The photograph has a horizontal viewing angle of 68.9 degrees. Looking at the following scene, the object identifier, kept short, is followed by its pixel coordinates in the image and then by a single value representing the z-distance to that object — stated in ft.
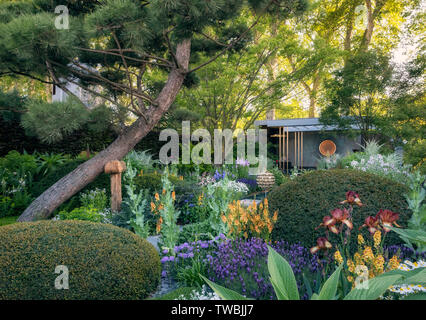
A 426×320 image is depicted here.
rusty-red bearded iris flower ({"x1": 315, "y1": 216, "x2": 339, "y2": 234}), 5.10
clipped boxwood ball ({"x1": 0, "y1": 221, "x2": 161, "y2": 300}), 7.63
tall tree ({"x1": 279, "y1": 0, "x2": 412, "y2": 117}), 49.44
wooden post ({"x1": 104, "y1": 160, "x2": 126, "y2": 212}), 16.49
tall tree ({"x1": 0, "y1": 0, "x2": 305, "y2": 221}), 11.77
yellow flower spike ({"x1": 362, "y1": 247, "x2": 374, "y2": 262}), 5.04
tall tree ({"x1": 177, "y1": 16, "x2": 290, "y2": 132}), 29.95
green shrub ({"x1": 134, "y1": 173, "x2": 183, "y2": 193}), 18.94
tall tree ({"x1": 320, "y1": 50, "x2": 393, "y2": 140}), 33.59
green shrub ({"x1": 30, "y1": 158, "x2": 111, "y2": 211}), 20.01
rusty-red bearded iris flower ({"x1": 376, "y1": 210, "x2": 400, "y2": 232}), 5.51
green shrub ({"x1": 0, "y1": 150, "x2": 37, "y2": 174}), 21.63
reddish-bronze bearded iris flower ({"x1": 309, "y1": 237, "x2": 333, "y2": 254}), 5.06
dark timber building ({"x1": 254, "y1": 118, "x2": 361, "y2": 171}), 48.37
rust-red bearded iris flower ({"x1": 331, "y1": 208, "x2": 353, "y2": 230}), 5.14
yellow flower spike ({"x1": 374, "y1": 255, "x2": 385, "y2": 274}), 5.06
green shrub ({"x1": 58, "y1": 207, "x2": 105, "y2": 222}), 14.80
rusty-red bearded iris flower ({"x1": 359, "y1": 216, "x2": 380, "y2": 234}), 5.26
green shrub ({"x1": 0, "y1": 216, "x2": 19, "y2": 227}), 16.25
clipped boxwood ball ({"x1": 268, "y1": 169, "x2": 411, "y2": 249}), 9.96
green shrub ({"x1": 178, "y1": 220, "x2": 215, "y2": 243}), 12.32
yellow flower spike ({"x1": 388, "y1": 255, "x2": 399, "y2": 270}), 5.37
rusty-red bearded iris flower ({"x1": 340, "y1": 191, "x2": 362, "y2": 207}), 5.53
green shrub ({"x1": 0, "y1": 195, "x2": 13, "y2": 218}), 18.72
